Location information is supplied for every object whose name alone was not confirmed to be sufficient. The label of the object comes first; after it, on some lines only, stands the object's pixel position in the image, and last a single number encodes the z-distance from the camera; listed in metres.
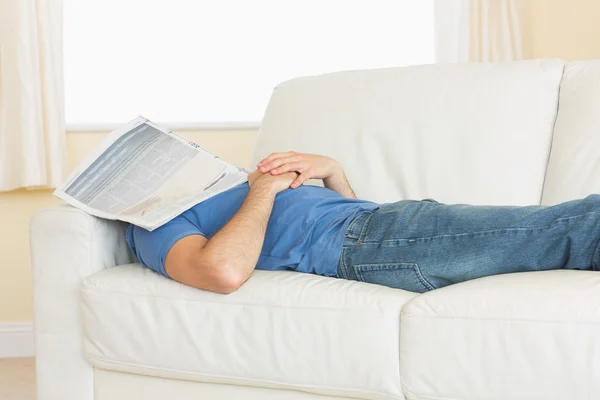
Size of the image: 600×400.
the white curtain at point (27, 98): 4.27
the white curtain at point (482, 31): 4.35
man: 2.76
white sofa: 2.61
